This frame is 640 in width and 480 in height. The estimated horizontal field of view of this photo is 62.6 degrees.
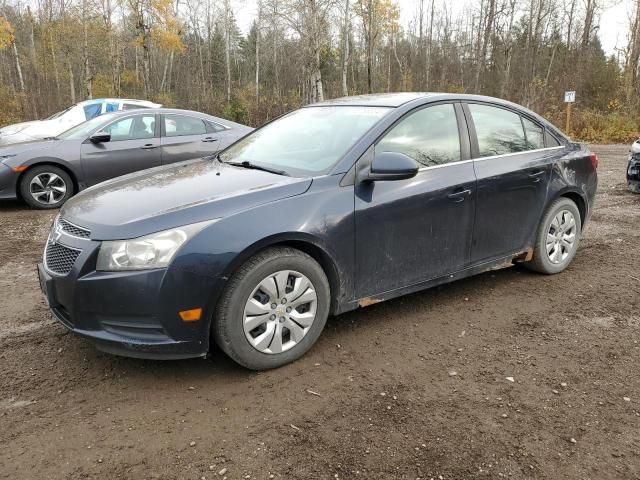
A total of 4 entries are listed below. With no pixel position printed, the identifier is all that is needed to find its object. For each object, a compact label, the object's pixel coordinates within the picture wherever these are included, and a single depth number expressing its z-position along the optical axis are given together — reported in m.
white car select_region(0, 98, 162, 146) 12.25
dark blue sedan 2.81
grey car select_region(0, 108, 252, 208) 7.66
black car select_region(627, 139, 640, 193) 8.35
